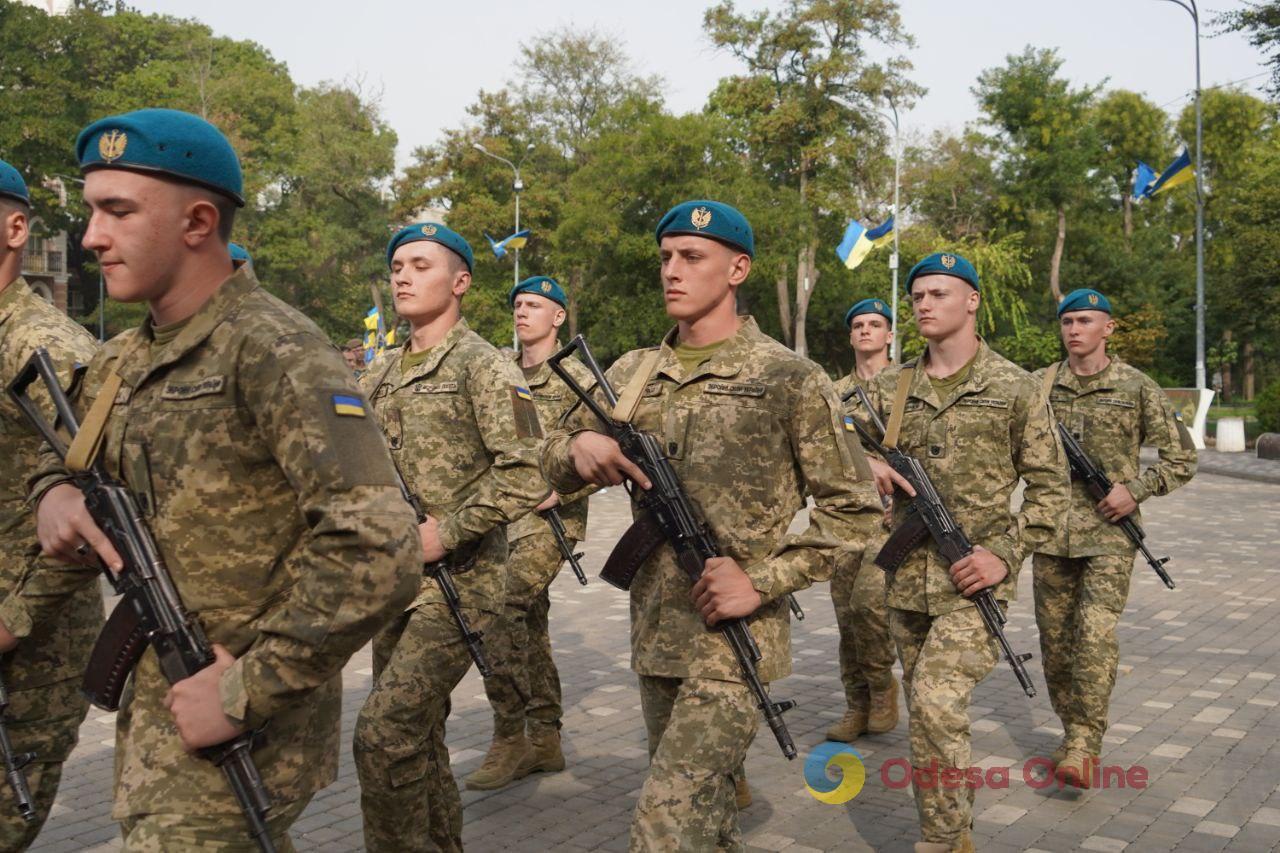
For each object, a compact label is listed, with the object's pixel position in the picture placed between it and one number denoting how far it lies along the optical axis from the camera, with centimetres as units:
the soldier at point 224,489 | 245
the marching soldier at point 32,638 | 377
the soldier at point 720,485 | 384
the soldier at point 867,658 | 719
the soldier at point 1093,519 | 653
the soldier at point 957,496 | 510
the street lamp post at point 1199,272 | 3027
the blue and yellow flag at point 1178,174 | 2836
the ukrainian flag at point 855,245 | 2848
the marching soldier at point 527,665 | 641
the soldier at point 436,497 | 457
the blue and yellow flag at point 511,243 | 3315
